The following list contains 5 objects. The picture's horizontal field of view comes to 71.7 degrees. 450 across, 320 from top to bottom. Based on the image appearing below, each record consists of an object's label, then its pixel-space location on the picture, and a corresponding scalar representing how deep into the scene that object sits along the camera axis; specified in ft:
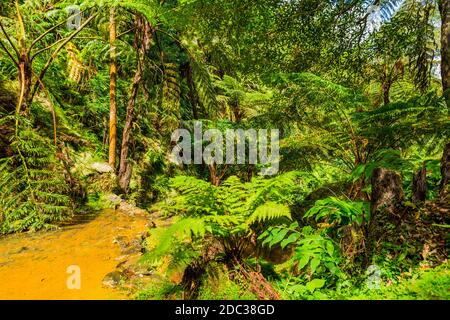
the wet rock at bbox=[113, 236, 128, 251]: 10.92
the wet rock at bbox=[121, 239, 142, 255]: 10.46
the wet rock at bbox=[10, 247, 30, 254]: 9.71
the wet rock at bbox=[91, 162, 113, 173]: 17.64
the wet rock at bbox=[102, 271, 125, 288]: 8.06
